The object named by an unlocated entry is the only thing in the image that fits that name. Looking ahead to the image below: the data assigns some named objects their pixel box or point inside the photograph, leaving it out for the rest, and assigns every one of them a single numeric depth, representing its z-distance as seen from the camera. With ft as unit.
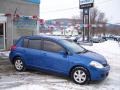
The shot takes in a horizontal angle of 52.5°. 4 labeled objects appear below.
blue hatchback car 13.39
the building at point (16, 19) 29.85
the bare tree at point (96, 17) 111.67
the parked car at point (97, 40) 81.01
